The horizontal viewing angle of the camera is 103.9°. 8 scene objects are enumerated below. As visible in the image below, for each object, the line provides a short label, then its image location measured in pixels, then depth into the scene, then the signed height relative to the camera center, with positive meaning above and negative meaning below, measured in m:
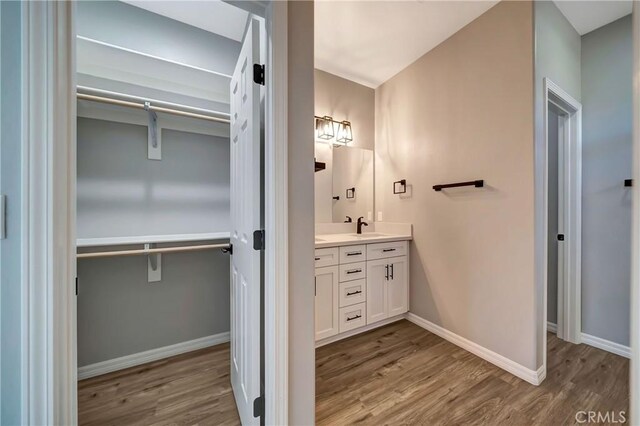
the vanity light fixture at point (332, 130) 2.68 +0.89
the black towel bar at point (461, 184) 2.00 +0.23
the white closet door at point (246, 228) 1.13 -0.09
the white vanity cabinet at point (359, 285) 2.12 -0.69
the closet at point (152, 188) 1.71 +0.18
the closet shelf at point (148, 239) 1.66 -0.20
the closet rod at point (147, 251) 1.58 -0.27
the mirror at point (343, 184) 2.77 +0.33
